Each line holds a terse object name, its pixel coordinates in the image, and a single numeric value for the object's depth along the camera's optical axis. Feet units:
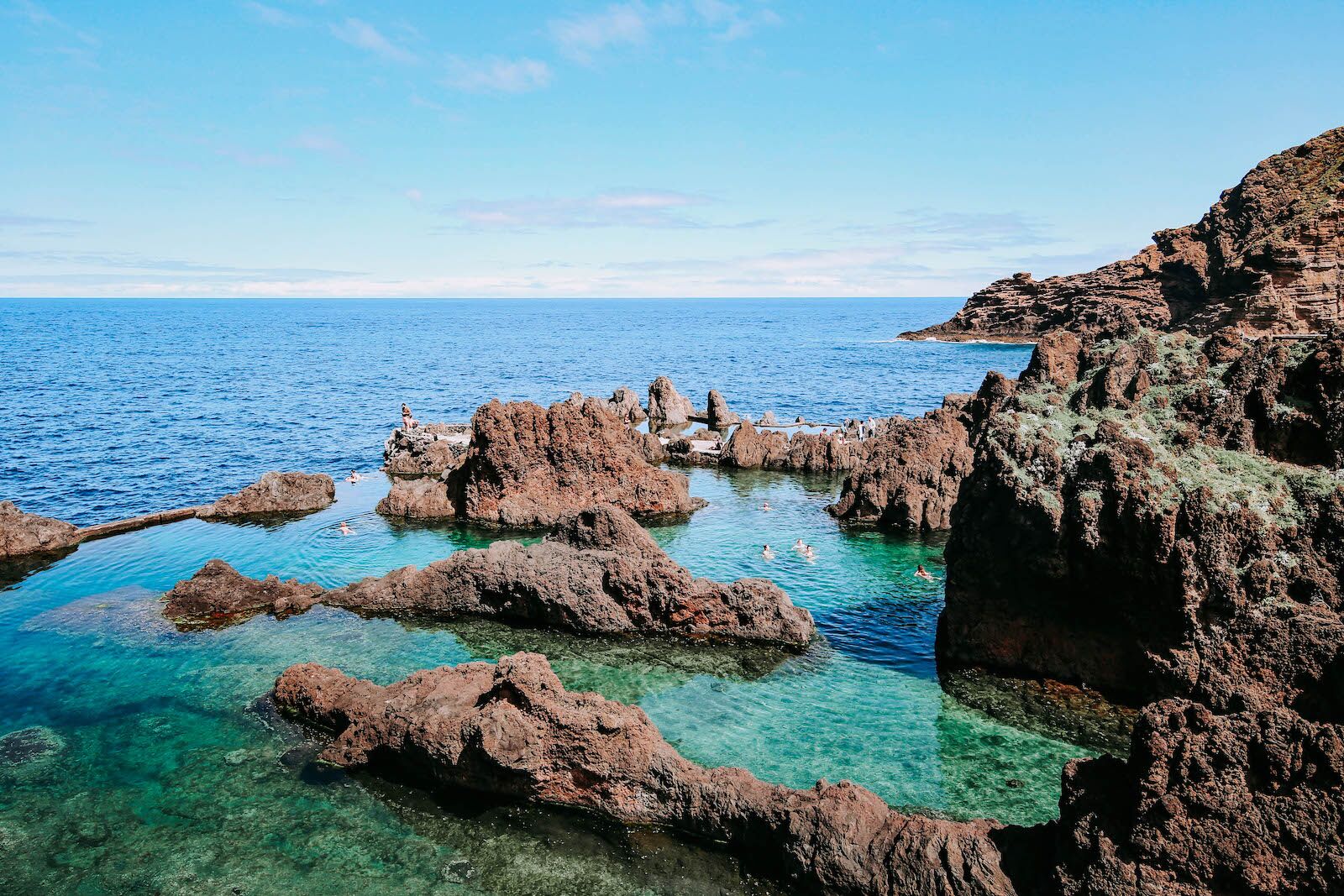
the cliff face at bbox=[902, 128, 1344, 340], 260.42
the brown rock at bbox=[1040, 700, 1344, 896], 30.07
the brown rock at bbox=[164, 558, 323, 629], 78.59
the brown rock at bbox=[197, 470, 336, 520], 119.14
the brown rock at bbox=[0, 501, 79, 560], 98.99
